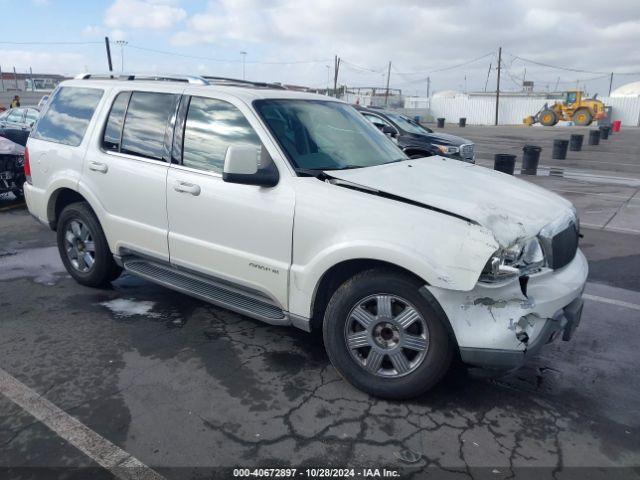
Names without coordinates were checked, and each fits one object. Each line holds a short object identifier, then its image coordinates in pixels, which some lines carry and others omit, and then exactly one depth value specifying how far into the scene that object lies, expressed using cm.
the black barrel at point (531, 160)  1366
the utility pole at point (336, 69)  6275
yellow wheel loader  4500
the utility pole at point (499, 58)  5838
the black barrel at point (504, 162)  1201
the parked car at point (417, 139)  1158
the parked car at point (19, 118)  1264
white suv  283
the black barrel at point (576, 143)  2152
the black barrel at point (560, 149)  1805
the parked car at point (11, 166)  869
